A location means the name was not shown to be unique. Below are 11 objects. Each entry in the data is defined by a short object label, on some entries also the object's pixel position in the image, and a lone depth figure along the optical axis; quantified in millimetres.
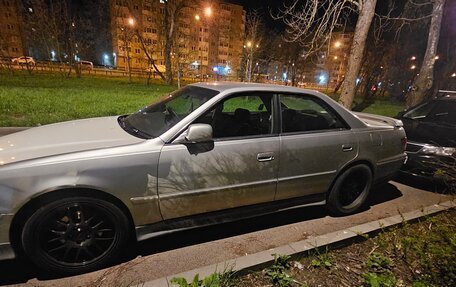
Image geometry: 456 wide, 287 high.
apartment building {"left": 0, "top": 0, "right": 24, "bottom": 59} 23984
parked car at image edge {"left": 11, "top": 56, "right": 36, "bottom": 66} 25548
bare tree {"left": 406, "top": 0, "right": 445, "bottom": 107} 10117
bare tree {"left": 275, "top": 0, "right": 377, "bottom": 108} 8453
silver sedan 2215
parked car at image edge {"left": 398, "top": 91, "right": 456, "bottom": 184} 4742
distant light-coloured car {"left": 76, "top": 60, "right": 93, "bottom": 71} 38069
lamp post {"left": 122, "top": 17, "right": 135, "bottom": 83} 25294
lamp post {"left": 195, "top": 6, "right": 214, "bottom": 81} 21694
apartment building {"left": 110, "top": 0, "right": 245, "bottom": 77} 25969
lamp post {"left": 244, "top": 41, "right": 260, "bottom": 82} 23800
